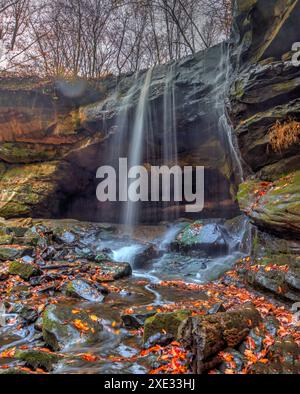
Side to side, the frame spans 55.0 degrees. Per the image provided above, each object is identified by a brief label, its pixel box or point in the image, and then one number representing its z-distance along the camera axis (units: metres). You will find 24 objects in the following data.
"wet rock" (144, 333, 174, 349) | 3.61
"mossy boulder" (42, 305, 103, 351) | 3.86
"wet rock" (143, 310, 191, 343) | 3.76
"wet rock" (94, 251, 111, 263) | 8.69
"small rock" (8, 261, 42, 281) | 6.59
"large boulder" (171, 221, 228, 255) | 9.52
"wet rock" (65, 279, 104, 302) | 5.68
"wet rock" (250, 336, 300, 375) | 2.81
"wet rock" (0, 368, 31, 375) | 2.73
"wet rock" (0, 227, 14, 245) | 8.79
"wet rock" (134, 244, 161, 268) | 9.17
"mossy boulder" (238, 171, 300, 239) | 5.56
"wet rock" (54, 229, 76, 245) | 10.44
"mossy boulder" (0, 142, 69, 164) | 13.71
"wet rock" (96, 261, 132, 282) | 7.09
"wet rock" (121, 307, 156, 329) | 4.38
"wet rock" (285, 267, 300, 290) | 4.79
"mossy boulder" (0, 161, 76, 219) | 12.77
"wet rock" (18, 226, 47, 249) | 9.20
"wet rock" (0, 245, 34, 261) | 7.67
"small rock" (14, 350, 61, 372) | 3.22
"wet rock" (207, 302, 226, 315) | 4.19
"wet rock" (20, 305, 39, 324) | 4.64
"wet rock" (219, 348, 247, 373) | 2.99
